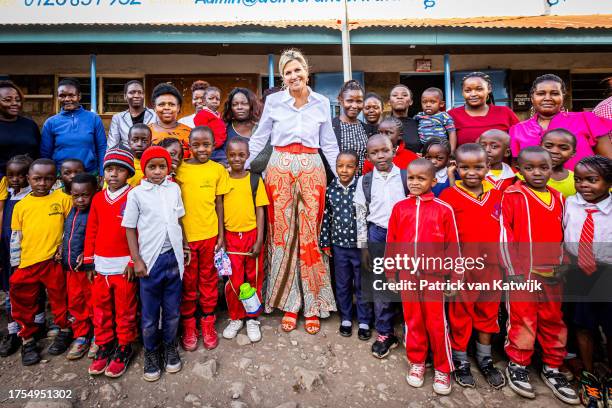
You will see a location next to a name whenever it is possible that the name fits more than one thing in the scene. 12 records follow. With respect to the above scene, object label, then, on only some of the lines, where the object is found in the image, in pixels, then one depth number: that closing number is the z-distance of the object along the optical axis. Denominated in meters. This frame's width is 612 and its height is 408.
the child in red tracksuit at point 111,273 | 2.35
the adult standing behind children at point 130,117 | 3.12
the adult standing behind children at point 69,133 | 3.15
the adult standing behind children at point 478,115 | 2.94
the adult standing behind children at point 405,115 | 3.07
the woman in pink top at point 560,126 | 2.65
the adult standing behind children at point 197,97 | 3.40
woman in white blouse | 2.73
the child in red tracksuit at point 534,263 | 2.23
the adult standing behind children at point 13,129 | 3.01
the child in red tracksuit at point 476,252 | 2.32
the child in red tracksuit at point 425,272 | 2.23
